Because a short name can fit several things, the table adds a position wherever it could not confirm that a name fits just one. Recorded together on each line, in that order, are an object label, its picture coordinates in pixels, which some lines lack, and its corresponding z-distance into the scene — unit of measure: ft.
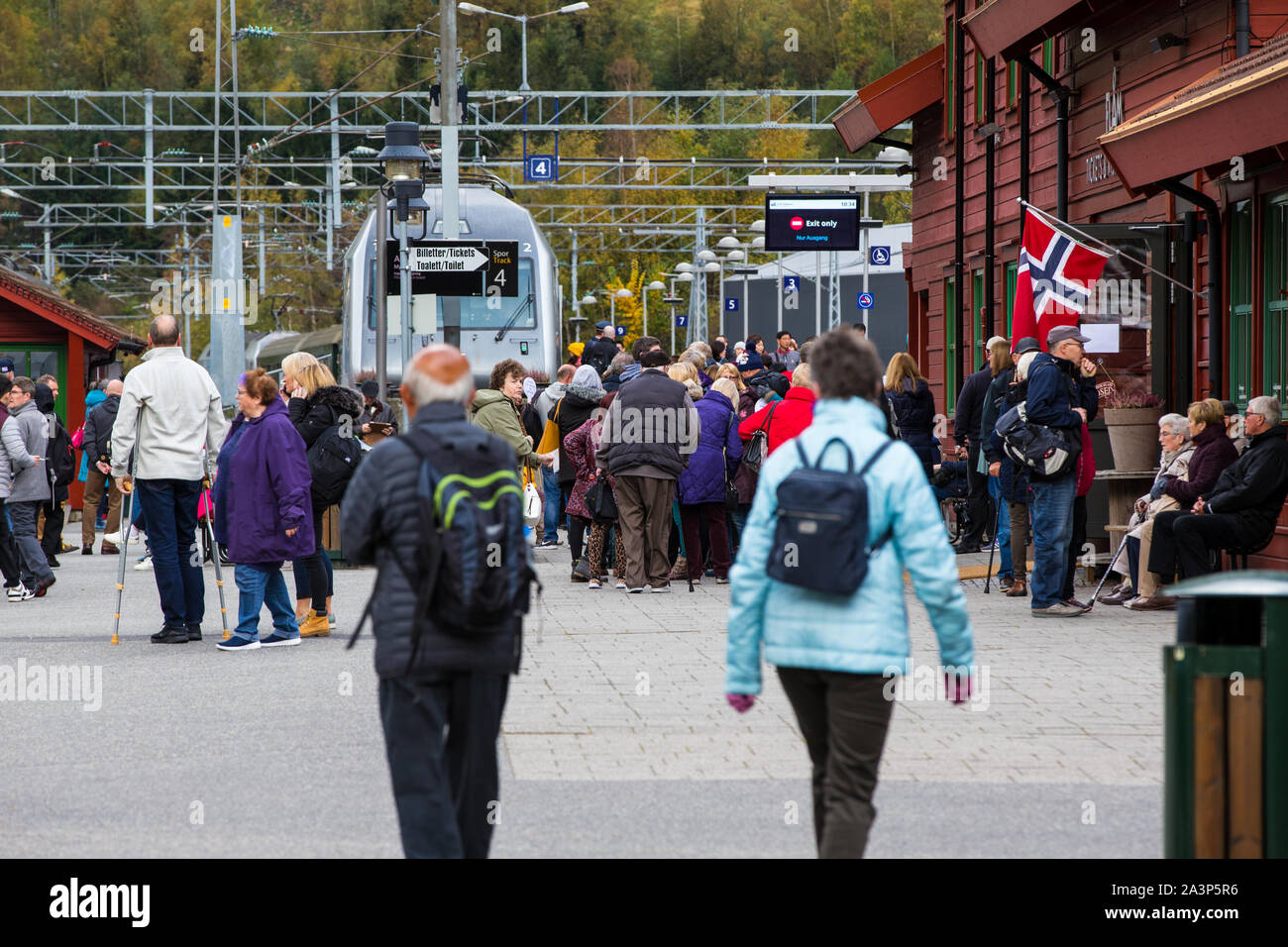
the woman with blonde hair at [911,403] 55.26
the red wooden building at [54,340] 91.61
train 81.61
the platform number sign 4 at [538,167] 112.06
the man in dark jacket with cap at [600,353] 84.58
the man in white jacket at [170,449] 38.17
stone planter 48.47
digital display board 93.45
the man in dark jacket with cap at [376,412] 64.13
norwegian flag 48.62
